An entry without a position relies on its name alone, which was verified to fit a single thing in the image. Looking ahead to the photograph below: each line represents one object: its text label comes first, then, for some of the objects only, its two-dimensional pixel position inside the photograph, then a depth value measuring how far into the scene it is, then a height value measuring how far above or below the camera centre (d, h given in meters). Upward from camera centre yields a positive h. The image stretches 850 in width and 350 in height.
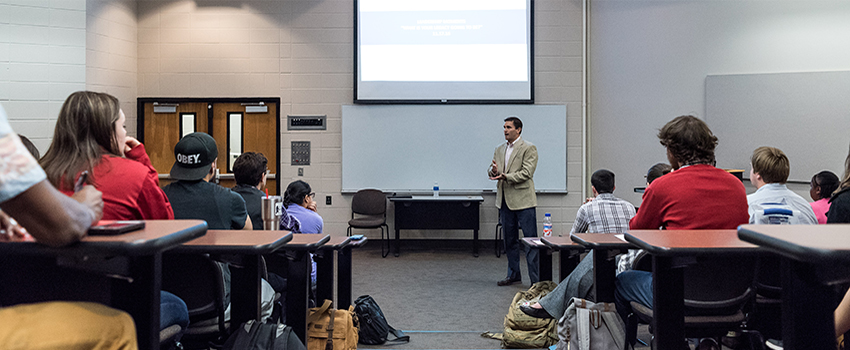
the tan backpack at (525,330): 2.76 -0.85
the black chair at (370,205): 6.08 -0.45
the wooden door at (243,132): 6.36 +0.39
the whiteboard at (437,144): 6.19 +0.25
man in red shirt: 1.96 -0.11
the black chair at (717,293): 1.79 -0.42
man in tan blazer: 4.48 -0.22
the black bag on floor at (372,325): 2.90 -0.85
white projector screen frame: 6.09 +1.30
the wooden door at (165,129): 6.36 +0.42
